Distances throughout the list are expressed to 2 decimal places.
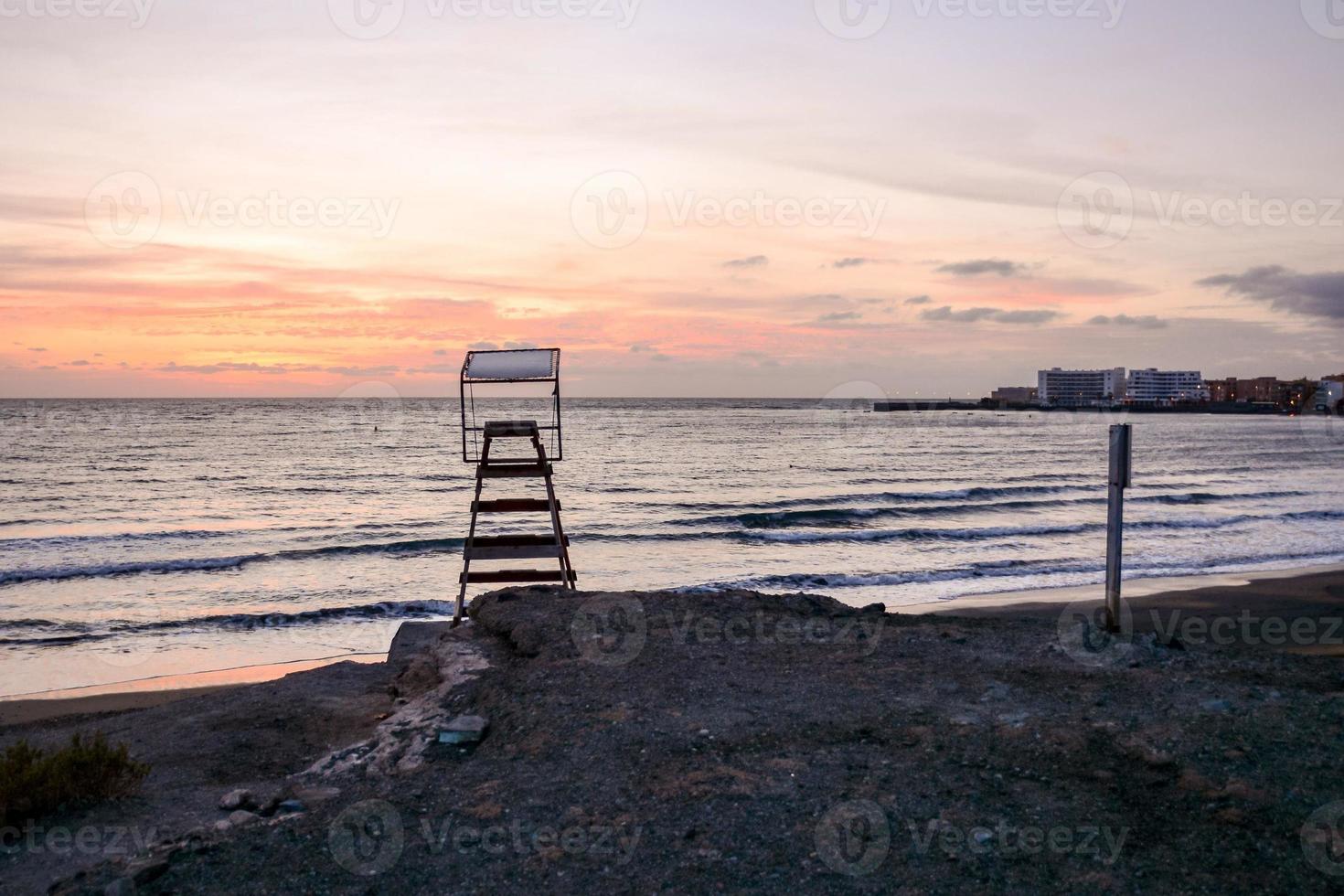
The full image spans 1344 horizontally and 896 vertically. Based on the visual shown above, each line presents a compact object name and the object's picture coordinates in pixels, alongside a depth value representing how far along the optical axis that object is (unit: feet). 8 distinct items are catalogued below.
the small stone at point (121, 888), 16.06
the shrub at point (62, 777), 19.99
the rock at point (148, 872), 16.56
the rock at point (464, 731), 23.13
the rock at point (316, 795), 20.83
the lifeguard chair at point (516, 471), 36.22
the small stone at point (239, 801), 21.21
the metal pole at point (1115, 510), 28.35
